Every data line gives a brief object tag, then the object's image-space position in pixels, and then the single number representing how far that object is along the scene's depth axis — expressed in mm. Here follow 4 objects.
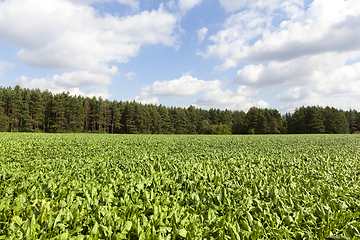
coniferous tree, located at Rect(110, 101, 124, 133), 78500
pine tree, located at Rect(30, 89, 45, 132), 68494
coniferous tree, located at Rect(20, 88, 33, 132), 64875
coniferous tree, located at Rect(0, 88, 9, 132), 60531
